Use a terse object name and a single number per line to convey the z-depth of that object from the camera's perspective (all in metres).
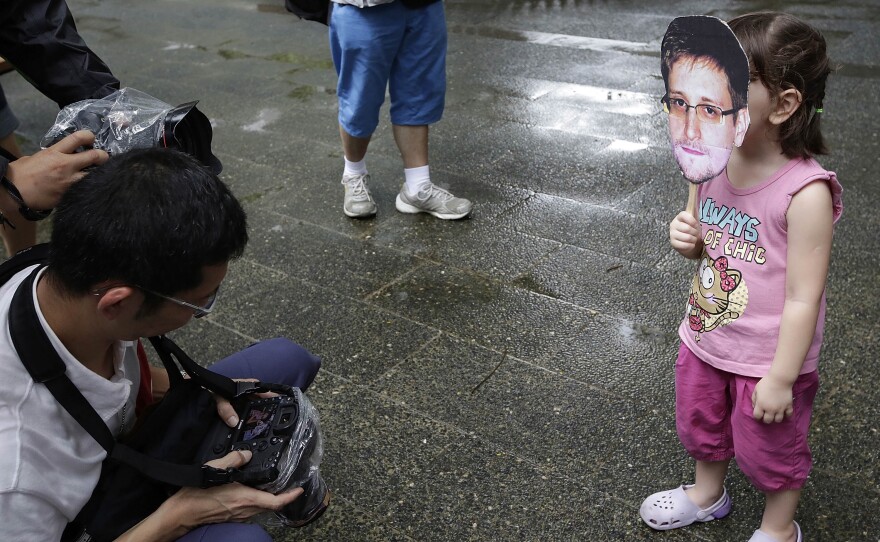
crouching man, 1.51
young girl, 1.83
